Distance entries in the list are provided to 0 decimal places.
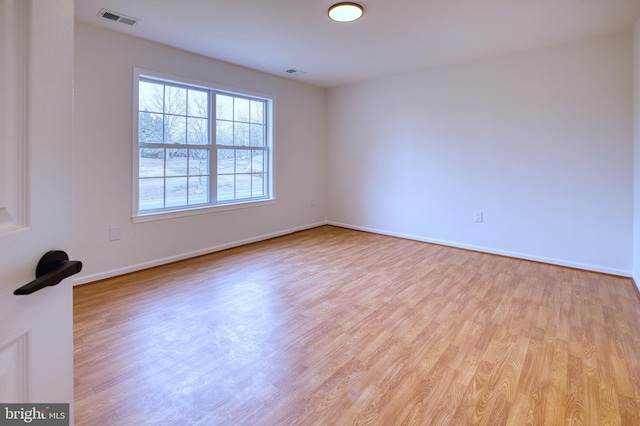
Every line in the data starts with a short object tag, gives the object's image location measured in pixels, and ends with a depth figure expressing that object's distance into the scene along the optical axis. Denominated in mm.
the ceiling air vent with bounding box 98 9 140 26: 2855
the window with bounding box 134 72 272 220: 3662
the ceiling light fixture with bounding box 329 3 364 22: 2707
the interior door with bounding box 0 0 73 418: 586
